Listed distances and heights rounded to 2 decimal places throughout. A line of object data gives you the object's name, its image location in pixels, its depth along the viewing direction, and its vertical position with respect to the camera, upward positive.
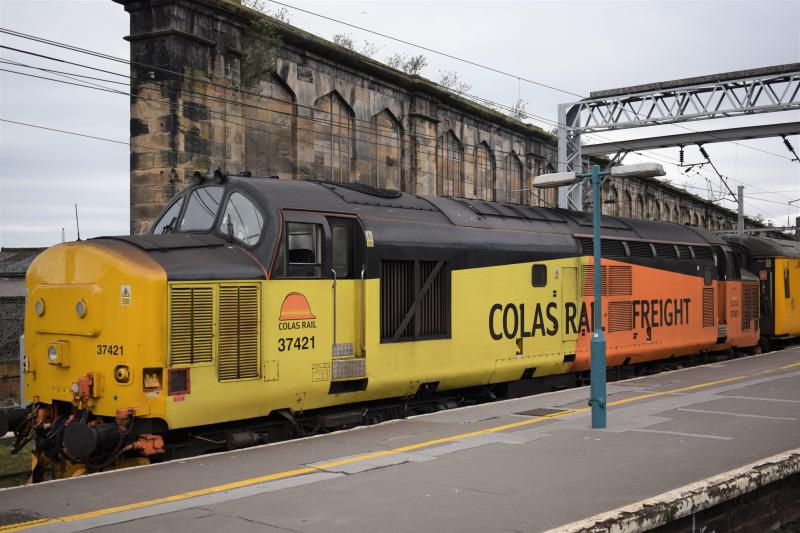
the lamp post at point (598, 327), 10.51 -0.50
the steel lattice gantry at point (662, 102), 27.84 +6.94
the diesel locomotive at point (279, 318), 8.86 -0.35
